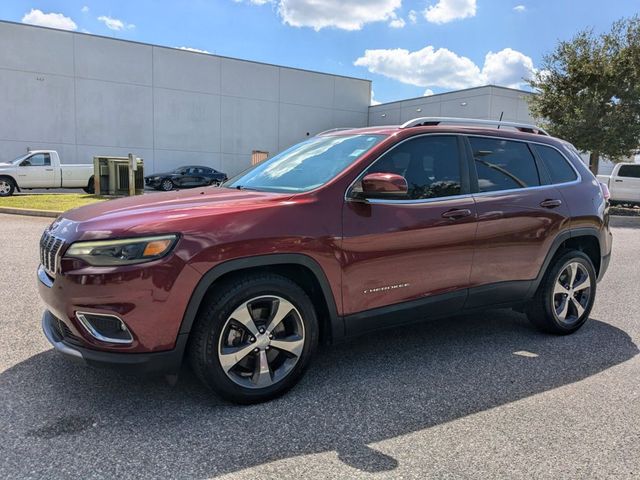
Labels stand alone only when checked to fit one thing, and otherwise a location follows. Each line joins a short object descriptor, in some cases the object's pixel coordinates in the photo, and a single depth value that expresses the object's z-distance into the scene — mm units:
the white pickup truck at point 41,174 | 18844
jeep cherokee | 2801
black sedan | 26578
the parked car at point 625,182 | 19266
